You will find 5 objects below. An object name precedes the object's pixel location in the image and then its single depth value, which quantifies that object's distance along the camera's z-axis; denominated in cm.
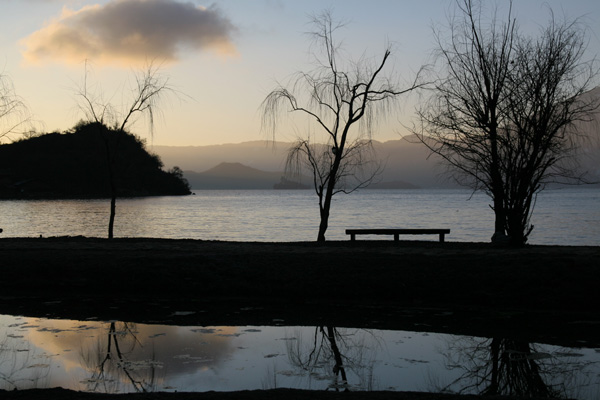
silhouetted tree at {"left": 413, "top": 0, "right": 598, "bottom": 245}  1650
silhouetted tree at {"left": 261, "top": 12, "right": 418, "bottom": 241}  2219
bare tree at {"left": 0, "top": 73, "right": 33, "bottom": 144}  1950
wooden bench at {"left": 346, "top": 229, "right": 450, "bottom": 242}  2357
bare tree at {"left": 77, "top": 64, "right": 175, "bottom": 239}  2438
